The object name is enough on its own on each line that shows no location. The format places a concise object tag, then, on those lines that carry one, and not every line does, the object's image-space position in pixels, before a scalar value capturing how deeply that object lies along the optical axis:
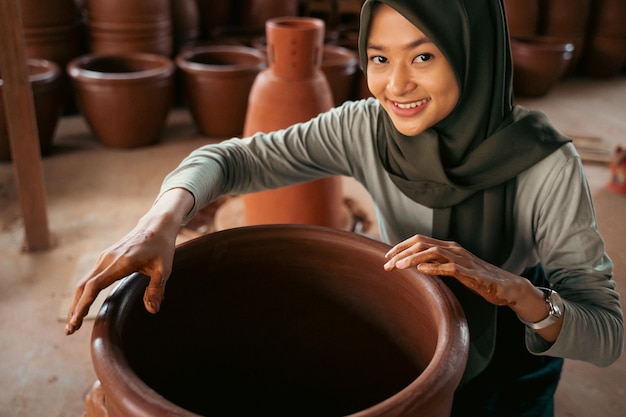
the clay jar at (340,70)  3.69
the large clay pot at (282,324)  1.05
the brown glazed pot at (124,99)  3.40
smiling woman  1.04
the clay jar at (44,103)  3.21
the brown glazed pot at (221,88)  3.60
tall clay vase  2.26
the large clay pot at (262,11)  4.49
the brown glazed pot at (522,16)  4.72
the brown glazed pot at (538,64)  4.49
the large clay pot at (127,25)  3.75
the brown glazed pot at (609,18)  4.96
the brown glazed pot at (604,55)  5.07
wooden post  2.14
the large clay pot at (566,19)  4.89
